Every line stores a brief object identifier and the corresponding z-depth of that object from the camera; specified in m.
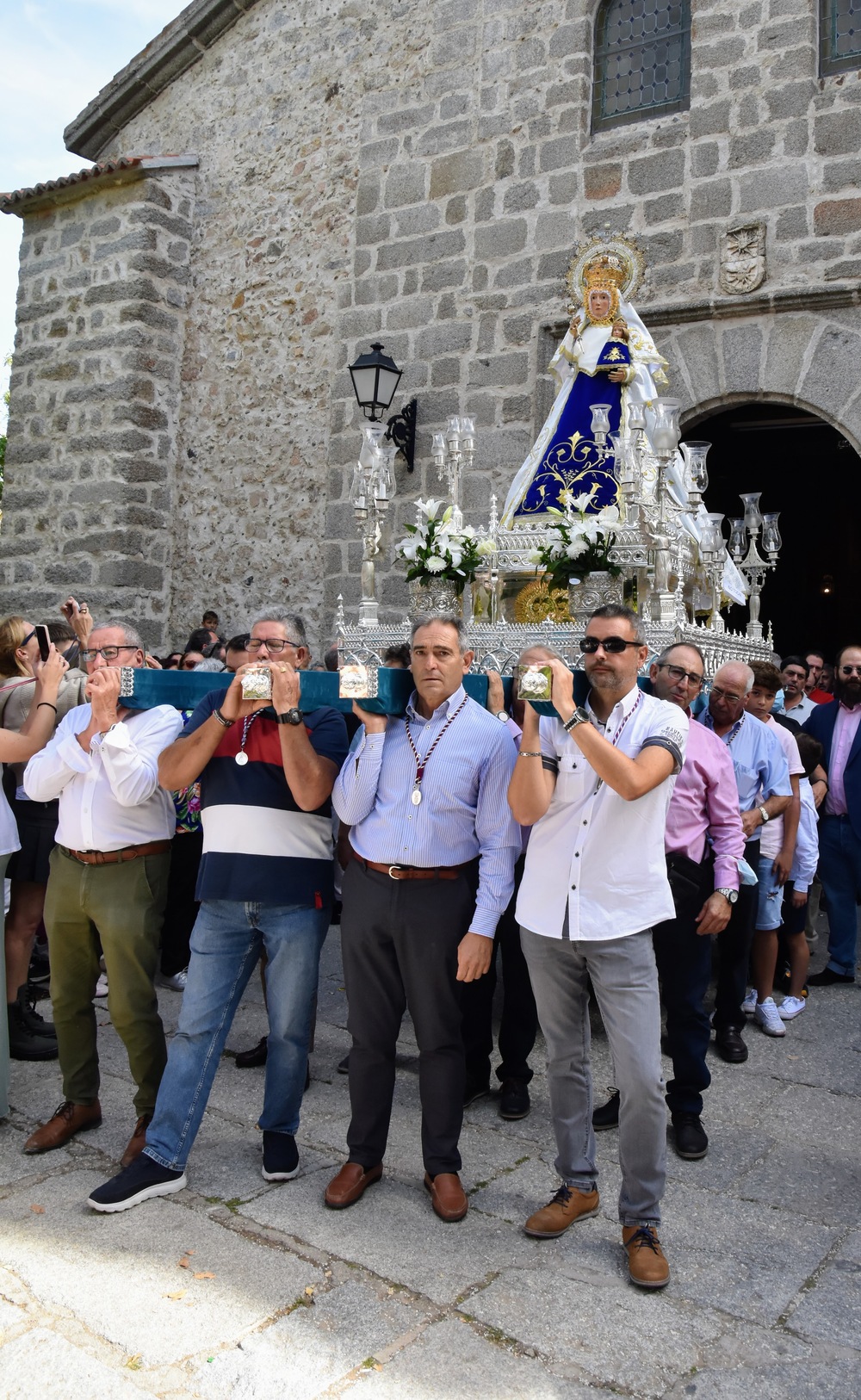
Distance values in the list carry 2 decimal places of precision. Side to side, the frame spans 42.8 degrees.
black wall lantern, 8.55
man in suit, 5.86
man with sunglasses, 2.94
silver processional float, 5.29
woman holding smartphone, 4.46
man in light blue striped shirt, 3.27
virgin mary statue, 5.92
